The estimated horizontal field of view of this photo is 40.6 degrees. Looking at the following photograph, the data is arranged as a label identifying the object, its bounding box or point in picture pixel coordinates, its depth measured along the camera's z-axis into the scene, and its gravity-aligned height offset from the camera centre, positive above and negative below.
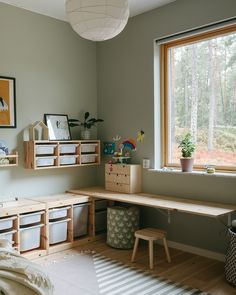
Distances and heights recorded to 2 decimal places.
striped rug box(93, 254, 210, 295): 2.57 -1.19
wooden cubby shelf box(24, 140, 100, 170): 3.58 -0.12
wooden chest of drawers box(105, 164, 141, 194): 3.75 -0.42
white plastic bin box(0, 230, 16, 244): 3.06 -0.88
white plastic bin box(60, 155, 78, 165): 3.80 -0.20
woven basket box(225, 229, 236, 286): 2.62 -0.99
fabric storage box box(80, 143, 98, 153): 4.03 -0.06
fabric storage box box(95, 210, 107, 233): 3.93 -0.97
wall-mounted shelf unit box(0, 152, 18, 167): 3.38 -0.18
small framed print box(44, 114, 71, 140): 3.86 +0.21
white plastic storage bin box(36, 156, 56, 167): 3.58 -0.20
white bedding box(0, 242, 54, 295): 1.46 -0.64
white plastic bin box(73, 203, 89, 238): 3.69 -0.89
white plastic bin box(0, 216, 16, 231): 3.06 -0.76
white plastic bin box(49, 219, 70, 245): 3.47 -0.97
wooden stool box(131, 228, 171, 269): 3.04 -0.91
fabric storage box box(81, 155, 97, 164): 4.03 -0.20
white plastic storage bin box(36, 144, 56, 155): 3.59 -0.06
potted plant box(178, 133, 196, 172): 3.39 -0.12
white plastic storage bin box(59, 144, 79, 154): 3.80 -0.05
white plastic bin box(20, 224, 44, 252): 3.24 -0.97
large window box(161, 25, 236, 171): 3.24 +0.51
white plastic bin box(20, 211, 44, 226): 3.23 -0.76
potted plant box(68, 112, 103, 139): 4.14 +0.26
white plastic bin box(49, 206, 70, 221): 3.46 -0.76
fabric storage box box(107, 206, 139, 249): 3.55 -0.93
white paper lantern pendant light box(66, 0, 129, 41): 1.79 +0.74
